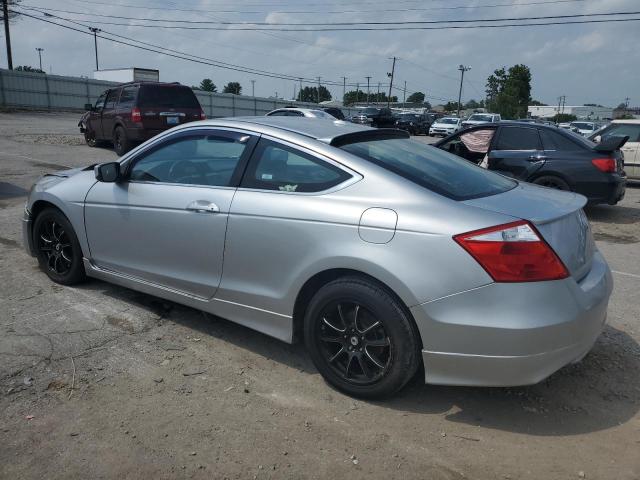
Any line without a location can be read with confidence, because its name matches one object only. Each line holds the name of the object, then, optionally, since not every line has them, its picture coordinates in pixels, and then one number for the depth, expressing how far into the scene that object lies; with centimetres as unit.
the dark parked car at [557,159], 848
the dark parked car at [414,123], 3809
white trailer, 3975
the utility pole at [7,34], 4324
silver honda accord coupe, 281
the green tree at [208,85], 9644
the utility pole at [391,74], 8050
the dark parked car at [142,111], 1420
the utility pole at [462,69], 8319
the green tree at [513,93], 5916
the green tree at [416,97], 14250
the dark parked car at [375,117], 3400
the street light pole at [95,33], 4946
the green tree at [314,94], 11082
